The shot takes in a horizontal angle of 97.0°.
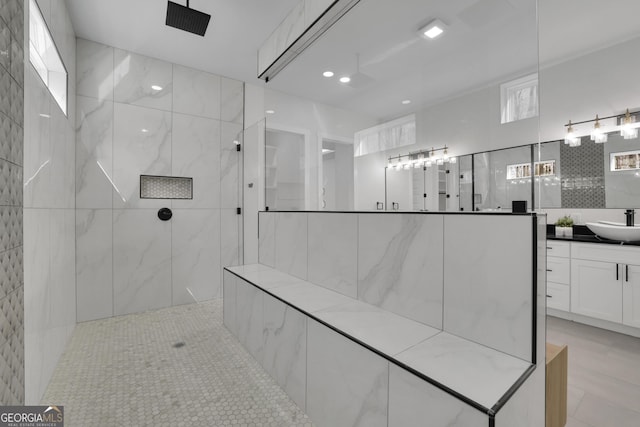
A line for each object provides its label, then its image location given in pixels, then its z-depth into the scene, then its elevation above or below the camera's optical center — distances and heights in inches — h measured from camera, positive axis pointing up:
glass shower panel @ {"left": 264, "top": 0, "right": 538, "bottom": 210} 47.2 +27.4
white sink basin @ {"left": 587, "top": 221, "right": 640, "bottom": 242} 100.5 -6.4
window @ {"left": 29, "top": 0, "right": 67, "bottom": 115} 67.3 +44.5
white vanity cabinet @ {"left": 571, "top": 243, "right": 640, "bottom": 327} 99.7 -25.5
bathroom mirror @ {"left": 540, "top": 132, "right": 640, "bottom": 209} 111.9 +16.4
